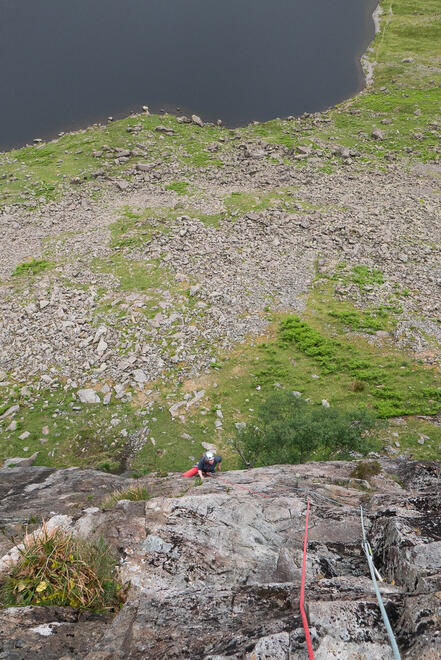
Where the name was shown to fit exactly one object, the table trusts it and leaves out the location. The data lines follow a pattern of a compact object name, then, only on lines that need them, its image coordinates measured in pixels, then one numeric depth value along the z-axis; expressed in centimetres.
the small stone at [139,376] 2331
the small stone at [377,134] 5060
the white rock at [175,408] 2181
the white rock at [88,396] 2244
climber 1380
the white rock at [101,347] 2452
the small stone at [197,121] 5700
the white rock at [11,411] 2194
